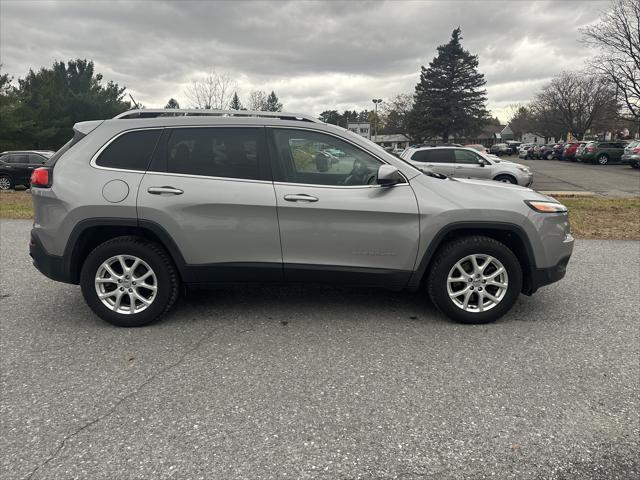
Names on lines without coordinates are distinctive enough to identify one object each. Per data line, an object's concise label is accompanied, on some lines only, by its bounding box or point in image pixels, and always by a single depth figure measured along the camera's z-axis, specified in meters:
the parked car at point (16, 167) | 18.25
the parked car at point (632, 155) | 26.28
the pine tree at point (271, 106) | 41.14
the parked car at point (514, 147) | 63.79
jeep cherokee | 3.75
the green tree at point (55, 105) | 36.62
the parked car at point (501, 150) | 62.09
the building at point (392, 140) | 99.16
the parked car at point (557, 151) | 42.22
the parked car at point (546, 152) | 45.16
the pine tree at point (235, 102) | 31.92
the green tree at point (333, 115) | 104.04
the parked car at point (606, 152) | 32.94
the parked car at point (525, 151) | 48.97
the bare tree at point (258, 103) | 37.66
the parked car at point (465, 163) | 14.22
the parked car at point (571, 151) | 37.88
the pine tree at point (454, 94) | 60.25
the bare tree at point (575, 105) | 59.66
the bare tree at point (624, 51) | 34.54
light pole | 82.10
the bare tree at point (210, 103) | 30.27
